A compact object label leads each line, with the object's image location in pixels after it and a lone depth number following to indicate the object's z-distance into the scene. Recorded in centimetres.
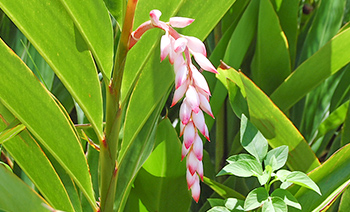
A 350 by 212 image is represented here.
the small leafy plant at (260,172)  161
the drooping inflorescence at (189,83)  140
